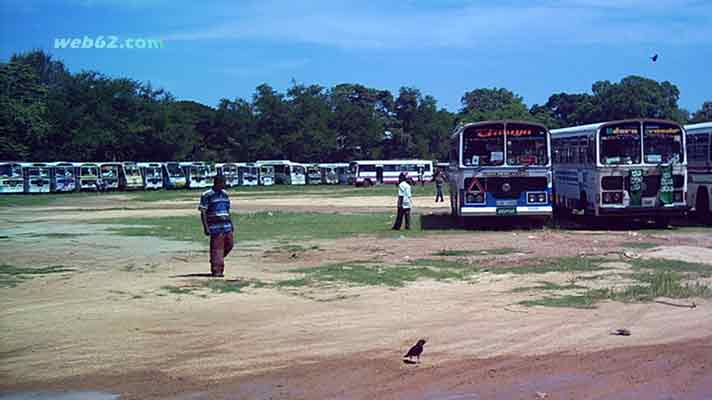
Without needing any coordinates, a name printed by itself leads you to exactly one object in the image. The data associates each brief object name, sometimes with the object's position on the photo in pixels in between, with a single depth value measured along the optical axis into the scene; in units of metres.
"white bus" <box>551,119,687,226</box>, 23.72
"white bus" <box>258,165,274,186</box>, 89.94
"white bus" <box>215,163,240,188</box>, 86.21
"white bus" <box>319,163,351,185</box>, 94.25
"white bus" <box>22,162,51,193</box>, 69.06
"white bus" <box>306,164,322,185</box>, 93.81
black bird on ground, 8.66
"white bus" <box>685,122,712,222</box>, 25.19
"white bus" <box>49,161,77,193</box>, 71.17
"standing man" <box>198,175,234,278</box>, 14.73
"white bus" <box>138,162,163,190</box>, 78.12
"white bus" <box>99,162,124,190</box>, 75.38
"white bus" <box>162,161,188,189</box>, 79.69
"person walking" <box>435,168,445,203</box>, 42.34
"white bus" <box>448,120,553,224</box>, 24.05
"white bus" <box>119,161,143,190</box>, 76.56
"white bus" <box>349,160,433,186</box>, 85.38
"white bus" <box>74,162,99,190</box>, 73.19
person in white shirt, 25.34
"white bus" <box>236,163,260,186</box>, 87.81
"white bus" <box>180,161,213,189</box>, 80.69
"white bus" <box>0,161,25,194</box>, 68.19
